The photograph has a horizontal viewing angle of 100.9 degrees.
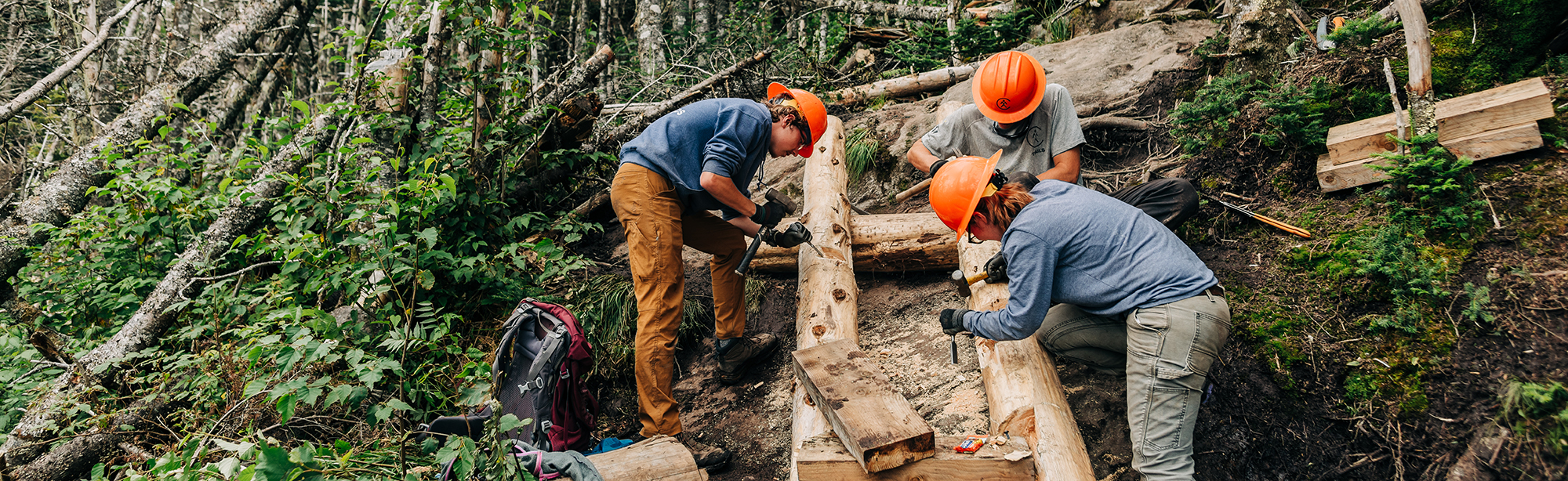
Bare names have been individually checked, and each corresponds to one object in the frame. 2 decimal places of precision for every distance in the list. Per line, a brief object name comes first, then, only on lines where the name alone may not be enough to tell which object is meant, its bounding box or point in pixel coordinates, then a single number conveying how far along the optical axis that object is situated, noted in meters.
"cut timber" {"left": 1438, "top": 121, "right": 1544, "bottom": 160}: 2.73
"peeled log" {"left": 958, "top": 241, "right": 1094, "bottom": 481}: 2.37
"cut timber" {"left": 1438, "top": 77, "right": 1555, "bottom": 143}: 2.75
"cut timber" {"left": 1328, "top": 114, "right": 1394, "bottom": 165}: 3.10
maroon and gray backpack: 2.97
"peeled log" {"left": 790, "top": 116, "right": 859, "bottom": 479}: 3.04
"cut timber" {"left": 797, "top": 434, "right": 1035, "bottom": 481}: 2.29
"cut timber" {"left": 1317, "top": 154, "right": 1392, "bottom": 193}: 3.05
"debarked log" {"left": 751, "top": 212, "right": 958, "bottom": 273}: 4.11
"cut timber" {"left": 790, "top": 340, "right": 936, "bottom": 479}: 2.24
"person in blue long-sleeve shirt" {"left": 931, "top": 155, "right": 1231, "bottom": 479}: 2.40
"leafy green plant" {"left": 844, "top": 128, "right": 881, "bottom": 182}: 5.34
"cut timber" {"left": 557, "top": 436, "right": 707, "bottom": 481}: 2.56
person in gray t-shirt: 3.42
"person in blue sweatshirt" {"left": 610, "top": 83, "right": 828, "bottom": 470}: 3.27
